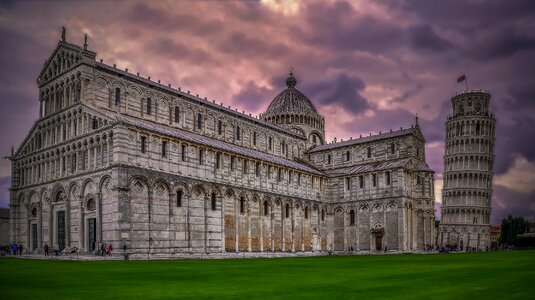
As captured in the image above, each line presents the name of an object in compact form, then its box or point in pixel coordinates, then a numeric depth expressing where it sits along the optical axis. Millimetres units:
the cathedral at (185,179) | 48812
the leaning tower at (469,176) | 106000
